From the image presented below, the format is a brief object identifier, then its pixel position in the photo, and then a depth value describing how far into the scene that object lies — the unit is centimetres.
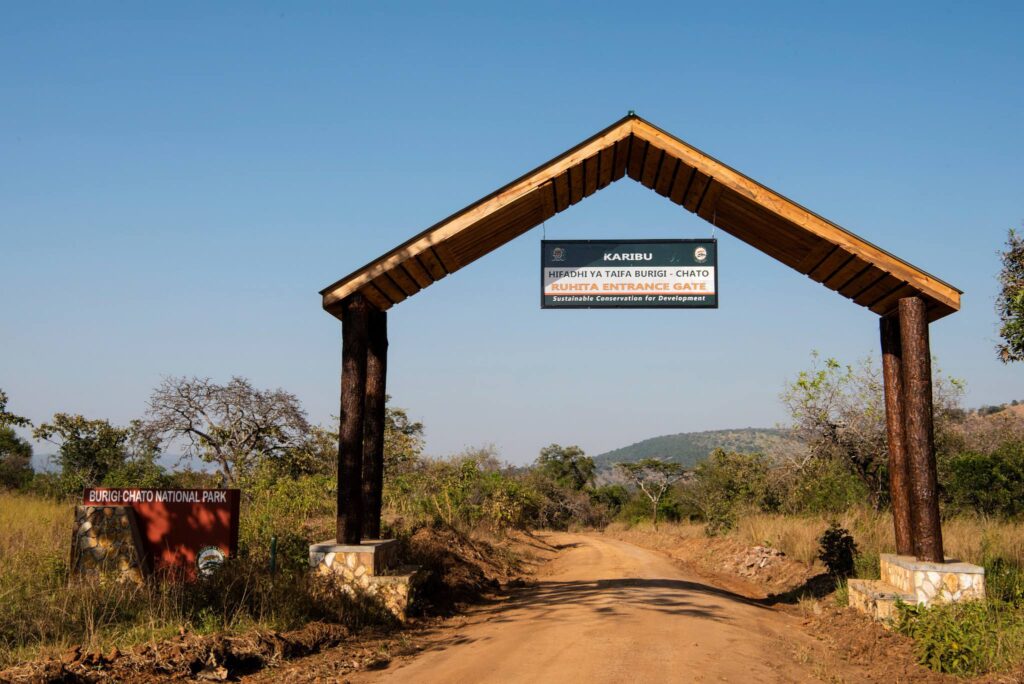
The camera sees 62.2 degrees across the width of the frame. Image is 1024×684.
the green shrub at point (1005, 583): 1042
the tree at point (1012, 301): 1608
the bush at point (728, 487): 2765
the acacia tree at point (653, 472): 6538
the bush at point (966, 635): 848
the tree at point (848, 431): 2595
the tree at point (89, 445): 2955
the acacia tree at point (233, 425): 2978
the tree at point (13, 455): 2458
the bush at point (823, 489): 2361
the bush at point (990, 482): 1962
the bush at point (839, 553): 1469
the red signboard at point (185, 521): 1170
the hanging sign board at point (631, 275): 1226
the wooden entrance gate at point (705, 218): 1120
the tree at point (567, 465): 5997
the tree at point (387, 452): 3155
